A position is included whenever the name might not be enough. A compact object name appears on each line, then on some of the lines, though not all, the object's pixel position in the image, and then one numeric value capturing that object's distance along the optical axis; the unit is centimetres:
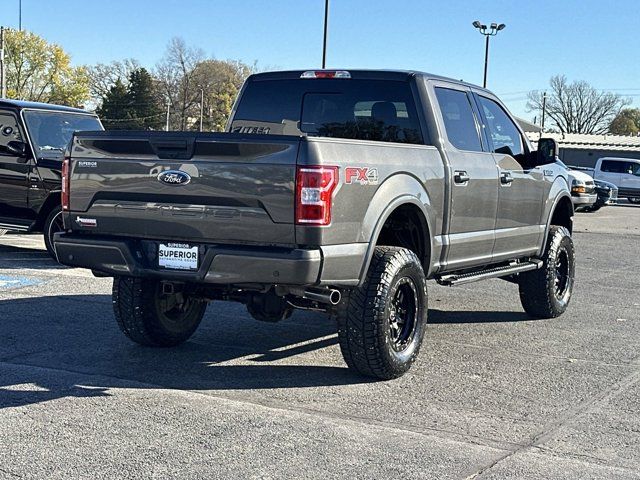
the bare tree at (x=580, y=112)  11644
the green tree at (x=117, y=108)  8888
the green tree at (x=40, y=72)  8512
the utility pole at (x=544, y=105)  11285
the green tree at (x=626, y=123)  11462
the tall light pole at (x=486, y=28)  4806
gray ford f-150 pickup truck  543
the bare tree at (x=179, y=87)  9562
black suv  1170
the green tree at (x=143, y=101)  8944
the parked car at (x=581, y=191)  2322
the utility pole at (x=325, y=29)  3185
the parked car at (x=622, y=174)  3700
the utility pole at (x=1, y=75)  4806
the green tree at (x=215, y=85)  9425
